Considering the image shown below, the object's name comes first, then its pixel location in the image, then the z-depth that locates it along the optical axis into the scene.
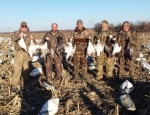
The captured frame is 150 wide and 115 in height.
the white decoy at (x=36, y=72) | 3.28
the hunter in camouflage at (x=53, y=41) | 2.87
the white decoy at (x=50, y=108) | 1.83
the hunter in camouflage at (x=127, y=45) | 2.85
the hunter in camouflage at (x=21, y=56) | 2.73
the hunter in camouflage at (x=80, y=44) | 2.98
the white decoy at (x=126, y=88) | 2.33
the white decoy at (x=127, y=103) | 2.02
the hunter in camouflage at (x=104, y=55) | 2.94
